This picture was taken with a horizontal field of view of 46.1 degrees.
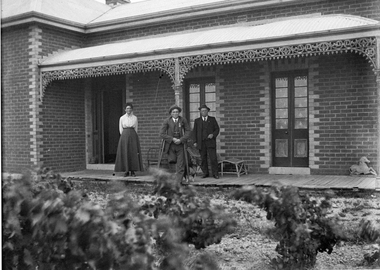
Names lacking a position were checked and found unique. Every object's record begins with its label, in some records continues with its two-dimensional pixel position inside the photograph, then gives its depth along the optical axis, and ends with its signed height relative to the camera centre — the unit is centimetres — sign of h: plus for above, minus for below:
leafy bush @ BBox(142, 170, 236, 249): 312 -63
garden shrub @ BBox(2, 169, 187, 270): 212 -52
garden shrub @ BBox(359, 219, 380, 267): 376 -93
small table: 1086 -98
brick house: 988 +126
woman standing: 1138 -54
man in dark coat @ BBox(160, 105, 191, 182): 982 -22
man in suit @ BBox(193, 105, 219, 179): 1069 -27
